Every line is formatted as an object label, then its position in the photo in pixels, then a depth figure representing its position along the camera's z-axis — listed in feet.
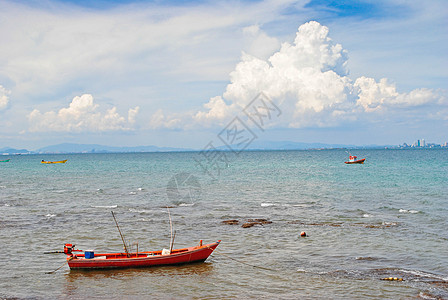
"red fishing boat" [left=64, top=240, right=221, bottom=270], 68.69
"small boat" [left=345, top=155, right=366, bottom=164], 368.44
